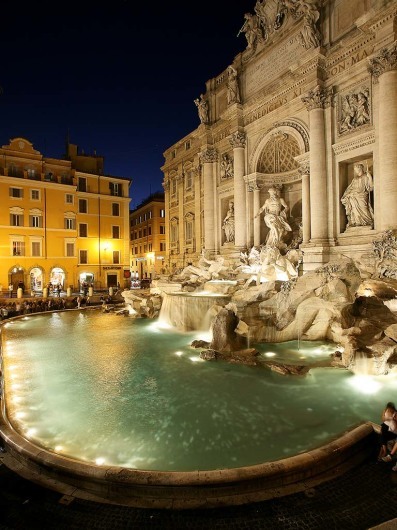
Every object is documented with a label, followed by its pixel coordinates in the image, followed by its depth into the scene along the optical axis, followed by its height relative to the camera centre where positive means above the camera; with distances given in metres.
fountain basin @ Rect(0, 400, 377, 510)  3.27 -2.27
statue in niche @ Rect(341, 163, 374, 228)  12.91 +2.51
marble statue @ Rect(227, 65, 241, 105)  18.48 +10.07
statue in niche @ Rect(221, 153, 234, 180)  20.44 +6.12
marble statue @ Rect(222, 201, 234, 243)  20.33 +2.52
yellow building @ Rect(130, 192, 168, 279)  41.78 +4.01
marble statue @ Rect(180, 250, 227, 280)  16.50 -0.30
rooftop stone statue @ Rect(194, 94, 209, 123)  21.59 +10.26
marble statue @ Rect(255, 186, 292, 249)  16.41 +2.26
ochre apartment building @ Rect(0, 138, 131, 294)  26.69 +4.21
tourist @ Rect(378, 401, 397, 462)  3.82 -2.07
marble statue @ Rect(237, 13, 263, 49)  17.45 +12.75
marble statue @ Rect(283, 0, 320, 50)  13.87 +10.25
